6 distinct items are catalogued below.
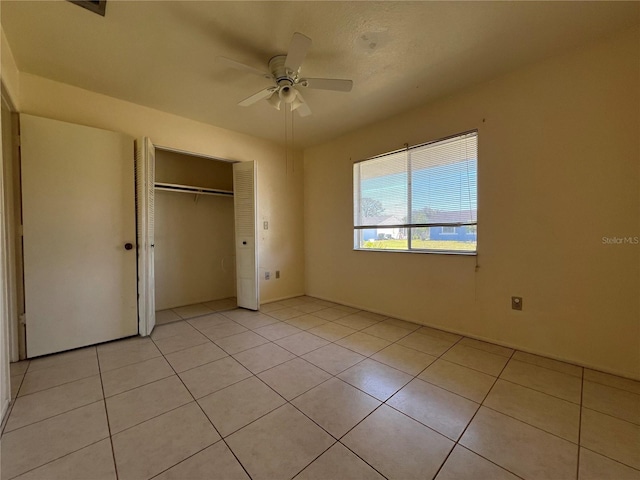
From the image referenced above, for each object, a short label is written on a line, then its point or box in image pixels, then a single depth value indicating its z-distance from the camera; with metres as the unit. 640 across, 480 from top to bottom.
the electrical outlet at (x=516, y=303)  2.42
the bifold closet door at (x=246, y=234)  3.65
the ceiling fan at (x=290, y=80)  1.80
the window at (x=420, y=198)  2.74
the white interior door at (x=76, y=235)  2.32
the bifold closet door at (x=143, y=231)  2.78
